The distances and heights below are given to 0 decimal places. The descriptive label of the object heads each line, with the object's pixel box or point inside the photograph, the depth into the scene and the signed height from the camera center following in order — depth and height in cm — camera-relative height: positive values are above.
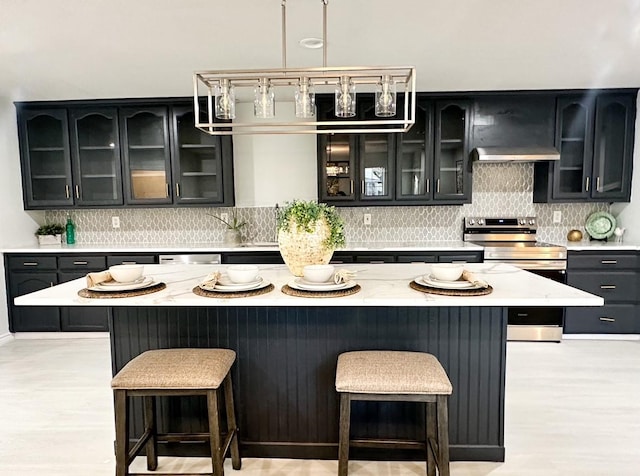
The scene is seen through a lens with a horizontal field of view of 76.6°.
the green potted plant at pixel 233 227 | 437 -20
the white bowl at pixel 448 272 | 182 -29
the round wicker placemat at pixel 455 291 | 167 -35
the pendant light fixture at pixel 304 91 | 181 +55
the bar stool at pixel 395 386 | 160 -70
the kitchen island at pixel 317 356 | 201 -74
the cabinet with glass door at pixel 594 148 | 395 +58
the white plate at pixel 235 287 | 175 -34
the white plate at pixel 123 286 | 175 -34
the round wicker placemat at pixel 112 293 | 170 -36
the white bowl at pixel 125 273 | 182 -28
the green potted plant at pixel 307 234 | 196 -12
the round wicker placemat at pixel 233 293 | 171 -36
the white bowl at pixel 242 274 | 184 -30
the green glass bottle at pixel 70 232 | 449 -25
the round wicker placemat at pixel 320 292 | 170 -36
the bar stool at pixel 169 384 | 165 -71
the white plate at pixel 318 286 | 174 -34
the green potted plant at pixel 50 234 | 434 -26
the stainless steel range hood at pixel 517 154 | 388 +51
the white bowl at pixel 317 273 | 180 -29
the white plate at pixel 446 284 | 174 -33
